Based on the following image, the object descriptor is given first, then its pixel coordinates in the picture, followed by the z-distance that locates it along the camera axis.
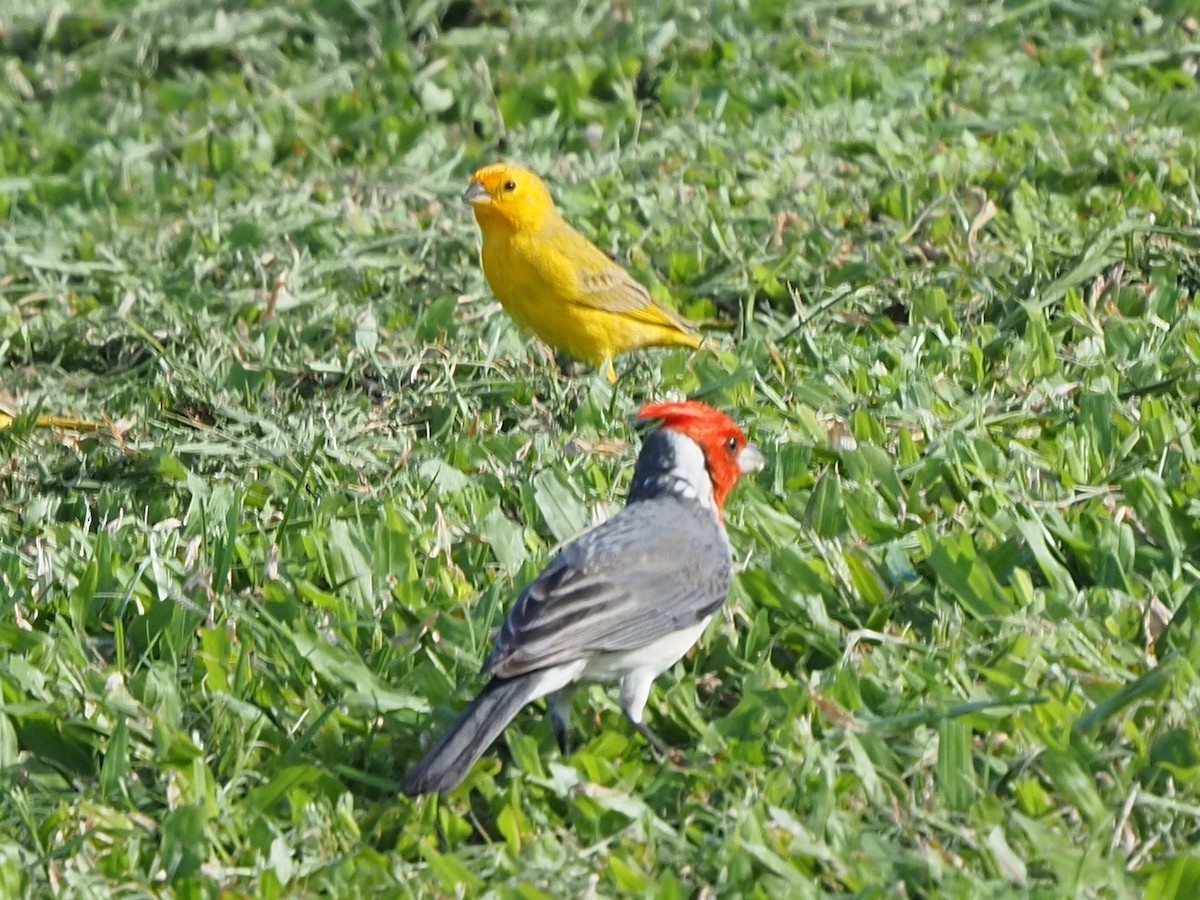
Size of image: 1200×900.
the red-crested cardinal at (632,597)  8.66
